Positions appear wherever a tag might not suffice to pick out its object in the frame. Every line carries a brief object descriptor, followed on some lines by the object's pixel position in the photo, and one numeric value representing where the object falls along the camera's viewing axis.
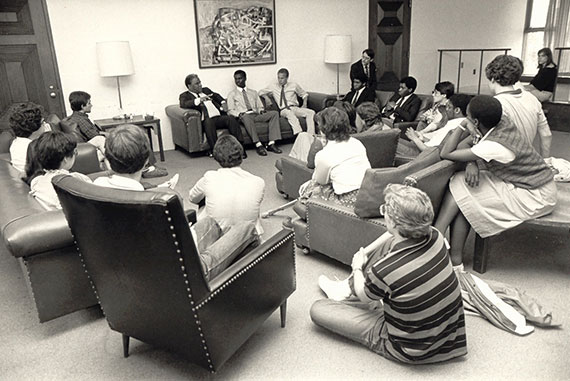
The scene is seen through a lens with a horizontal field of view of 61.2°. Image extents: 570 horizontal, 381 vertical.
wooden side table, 5.74
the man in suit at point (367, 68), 7.14
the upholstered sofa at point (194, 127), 5.99
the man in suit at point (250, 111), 6.30
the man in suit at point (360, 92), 6.57
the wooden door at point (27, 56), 5.47
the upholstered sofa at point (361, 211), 2.74
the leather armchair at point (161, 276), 1.71
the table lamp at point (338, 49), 7.16
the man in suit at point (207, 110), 6.12
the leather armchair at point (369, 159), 3.58
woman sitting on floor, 2.02
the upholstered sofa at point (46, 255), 2.31
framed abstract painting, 6.50
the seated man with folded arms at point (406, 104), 5.62
